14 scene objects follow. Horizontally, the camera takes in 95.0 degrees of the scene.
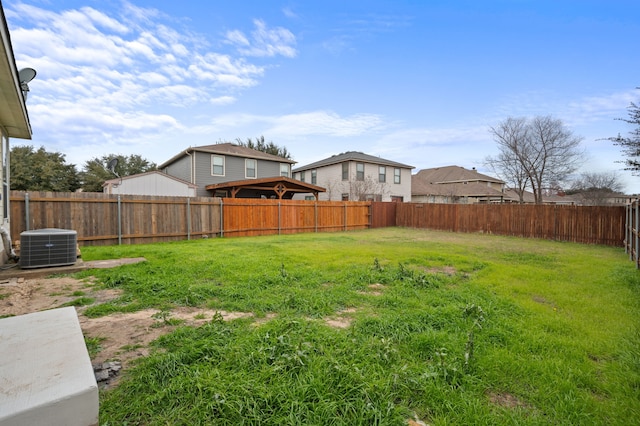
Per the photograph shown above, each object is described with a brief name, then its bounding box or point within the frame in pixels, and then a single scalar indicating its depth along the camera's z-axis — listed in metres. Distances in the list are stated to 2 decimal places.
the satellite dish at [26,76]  6.02
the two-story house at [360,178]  22.42
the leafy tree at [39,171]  23.36
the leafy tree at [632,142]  10.57
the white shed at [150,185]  15.47
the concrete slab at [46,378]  1.30
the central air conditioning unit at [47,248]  5.36
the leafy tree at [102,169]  27.64
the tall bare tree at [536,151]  19.48
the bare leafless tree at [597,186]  25.12
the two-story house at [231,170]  16.61
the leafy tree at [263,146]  39.75
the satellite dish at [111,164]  13.85
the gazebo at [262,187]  15.23
